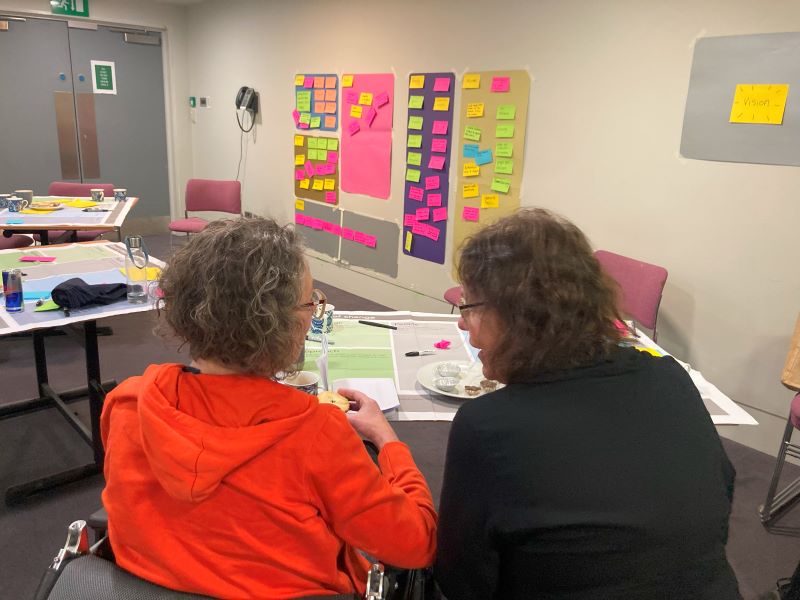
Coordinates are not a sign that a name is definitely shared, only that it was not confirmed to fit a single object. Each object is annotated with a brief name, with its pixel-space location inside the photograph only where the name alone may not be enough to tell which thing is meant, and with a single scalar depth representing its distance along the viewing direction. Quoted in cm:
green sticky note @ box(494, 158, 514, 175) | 361
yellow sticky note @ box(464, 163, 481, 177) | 380
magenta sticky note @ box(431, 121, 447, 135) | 394
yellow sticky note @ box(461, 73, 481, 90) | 370
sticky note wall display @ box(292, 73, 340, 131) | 480
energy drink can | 207
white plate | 160
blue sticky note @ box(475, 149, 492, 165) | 372
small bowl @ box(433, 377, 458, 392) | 160
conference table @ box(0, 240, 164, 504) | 205
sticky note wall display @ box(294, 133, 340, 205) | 493
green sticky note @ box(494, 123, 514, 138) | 357
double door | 582
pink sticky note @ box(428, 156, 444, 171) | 400
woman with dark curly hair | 85
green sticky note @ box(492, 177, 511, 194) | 365
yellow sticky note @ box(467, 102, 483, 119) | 371
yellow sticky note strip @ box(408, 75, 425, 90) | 405
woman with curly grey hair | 84
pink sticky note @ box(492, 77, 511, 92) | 354
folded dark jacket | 209
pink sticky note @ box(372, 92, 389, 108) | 433
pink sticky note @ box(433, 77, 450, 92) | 389
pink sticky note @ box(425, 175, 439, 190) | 406
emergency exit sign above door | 578
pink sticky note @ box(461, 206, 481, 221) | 386
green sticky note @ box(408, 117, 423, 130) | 411
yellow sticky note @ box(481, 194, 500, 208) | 374
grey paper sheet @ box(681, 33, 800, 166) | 248
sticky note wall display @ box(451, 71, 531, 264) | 354
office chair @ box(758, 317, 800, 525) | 212
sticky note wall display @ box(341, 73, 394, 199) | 437
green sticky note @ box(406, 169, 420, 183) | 420
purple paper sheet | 396
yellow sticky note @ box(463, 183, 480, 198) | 383
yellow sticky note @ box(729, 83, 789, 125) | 250
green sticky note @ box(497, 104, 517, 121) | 353
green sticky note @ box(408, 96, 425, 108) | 408
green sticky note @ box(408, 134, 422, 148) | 414
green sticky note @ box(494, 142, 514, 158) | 360
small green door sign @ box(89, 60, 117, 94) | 618
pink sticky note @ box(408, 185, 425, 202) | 419
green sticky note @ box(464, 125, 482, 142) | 375
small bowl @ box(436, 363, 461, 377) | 168
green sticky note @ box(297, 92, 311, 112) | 504
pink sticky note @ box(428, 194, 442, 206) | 407
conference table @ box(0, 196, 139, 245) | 354
